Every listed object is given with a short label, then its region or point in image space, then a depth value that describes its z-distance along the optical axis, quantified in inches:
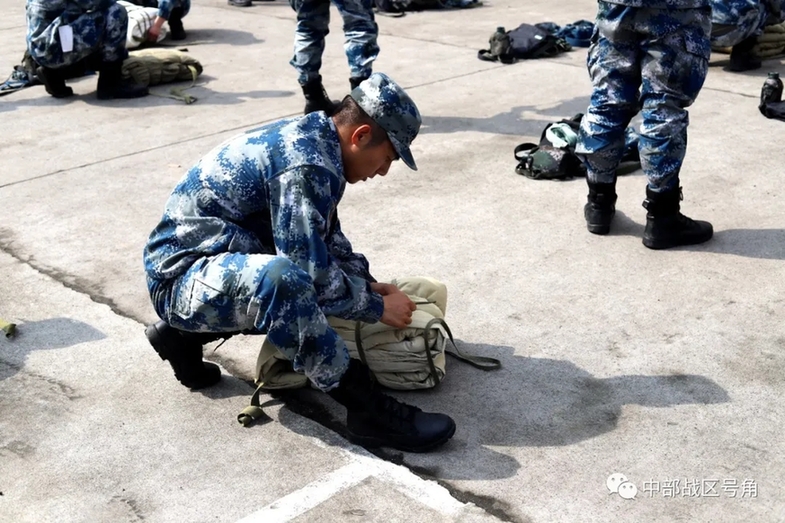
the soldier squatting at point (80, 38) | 282.7
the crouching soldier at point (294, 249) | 117.2
